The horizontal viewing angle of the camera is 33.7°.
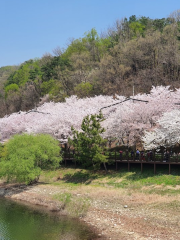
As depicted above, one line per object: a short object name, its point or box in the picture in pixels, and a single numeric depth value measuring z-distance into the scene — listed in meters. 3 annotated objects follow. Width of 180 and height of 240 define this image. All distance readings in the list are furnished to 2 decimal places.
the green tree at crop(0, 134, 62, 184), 33.22
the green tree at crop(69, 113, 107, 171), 33.62
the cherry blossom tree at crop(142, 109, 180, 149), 30.64
